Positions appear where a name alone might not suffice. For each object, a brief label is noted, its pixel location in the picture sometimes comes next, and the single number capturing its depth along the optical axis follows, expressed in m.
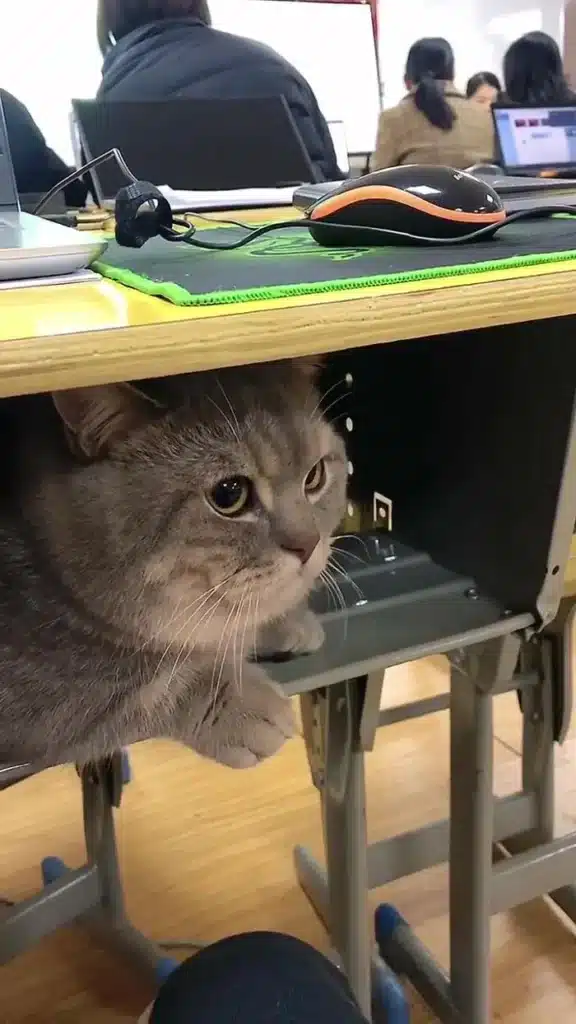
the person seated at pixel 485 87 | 2.44
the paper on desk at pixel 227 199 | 1.29
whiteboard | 2.20
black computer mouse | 0.73
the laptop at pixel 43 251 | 0.59
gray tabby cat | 0.69
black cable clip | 0.80
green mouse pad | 0.54
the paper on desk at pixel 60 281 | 0.58
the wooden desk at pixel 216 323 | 0.44
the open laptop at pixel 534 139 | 1.72
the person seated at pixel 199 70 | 1.71
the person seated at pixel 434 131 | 1.89
